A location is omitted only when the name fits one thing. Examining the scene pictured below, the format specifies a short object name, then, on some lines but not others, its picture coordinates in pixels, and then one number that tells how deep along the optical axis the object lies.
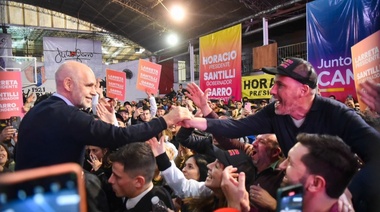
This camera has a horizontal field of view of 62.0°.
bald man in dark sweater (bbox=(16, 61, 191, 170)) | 1.82
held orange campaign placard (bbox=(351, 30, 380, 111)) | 3.31
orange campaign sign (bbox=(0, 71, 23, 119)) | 4.62
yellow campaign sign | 9.77
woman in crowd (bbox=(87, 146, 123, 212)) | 2.17
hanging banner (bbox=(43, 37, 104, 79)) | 16.02
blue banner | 6.04
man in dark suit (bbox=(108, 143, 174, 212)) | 1.91
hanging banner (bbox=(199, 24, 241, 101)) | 9.63
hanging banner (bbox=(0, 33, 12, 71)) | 13.54
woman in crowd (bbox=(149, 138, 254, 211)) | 1.96
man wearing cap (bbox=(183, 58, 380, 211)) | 1.73
